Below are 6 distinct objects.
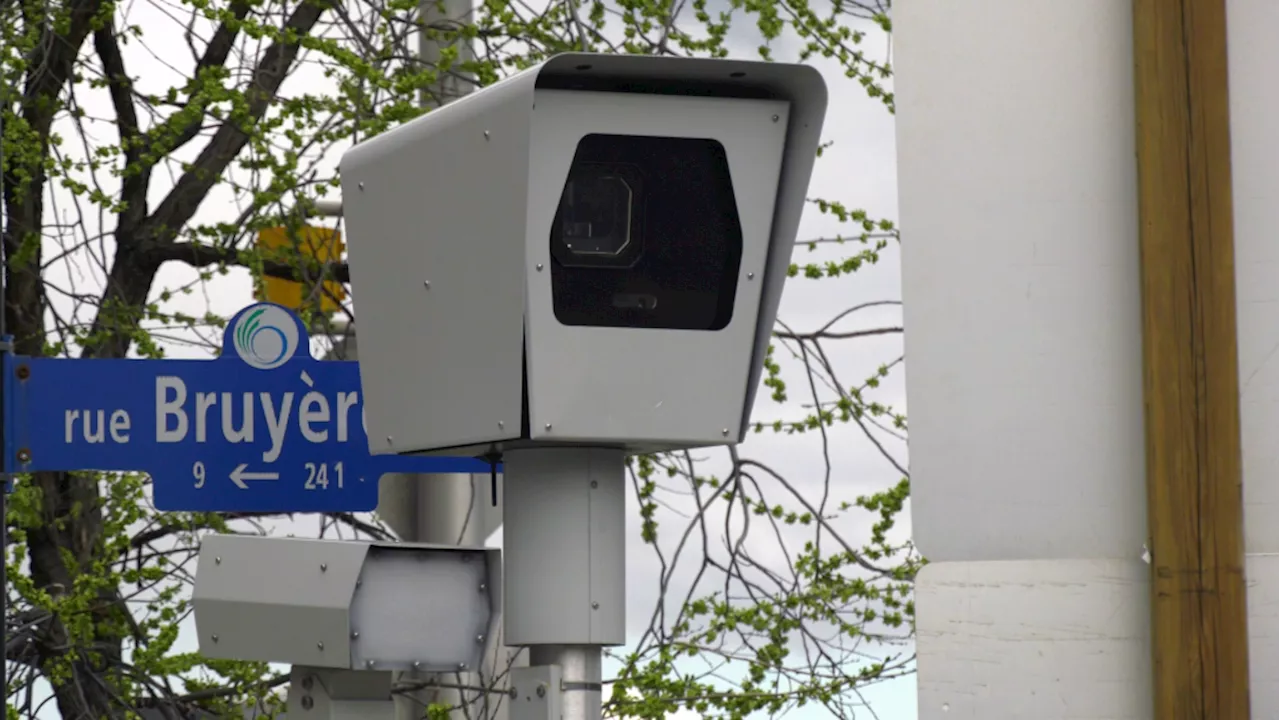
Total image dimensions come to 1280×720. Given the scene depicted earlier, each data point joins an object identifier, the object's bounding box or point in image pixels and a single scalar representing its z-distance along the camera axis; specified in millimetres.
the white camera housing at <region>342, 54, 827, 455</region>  5309
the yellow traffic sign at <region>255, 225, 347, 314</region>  12570
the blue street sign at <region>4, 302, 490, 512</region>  7750
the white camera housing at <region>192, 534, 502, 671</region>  6230
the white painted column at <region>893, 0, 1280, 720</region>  5996
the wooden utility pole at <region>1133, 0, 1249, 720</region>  5742
